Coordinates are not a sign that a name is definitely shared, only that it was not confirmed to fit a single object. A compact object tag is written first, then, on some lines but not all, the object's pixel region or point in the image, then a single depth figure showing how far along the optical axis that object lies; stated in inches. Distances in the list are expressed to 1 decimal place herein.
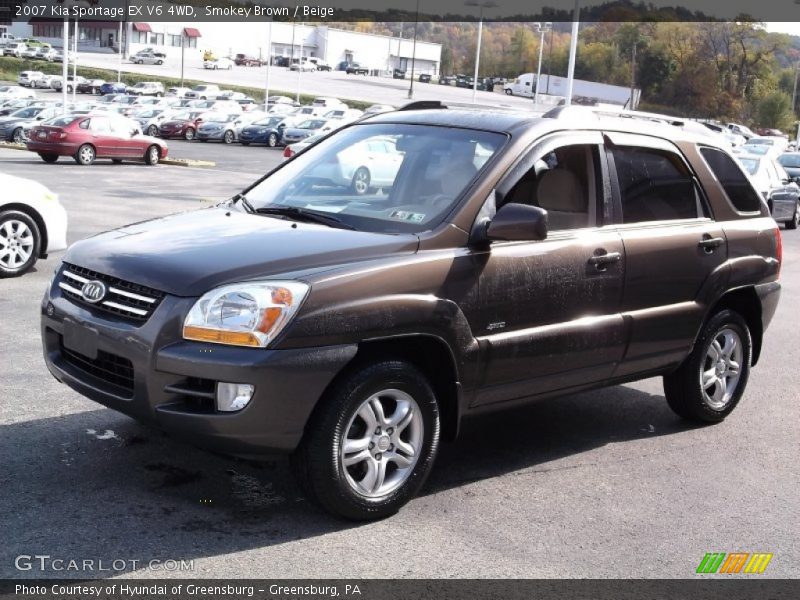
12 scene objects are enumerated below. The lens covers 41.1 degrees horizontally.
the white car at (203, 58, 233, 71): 4621.1
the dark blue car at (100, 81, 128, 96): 3302.2
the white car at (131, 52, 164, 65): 4576.8
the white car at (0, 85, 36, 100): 2472.2
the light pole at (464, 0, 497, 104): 1720.0
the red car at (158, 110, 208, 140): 2012.8
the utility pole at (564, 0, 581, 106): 1251.2
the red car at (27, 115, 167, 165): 1236.5
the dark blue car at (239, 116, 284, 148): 1975.9
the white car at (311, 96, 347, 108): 3222.4
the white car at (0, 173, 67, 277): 412.5
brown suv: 175.6
